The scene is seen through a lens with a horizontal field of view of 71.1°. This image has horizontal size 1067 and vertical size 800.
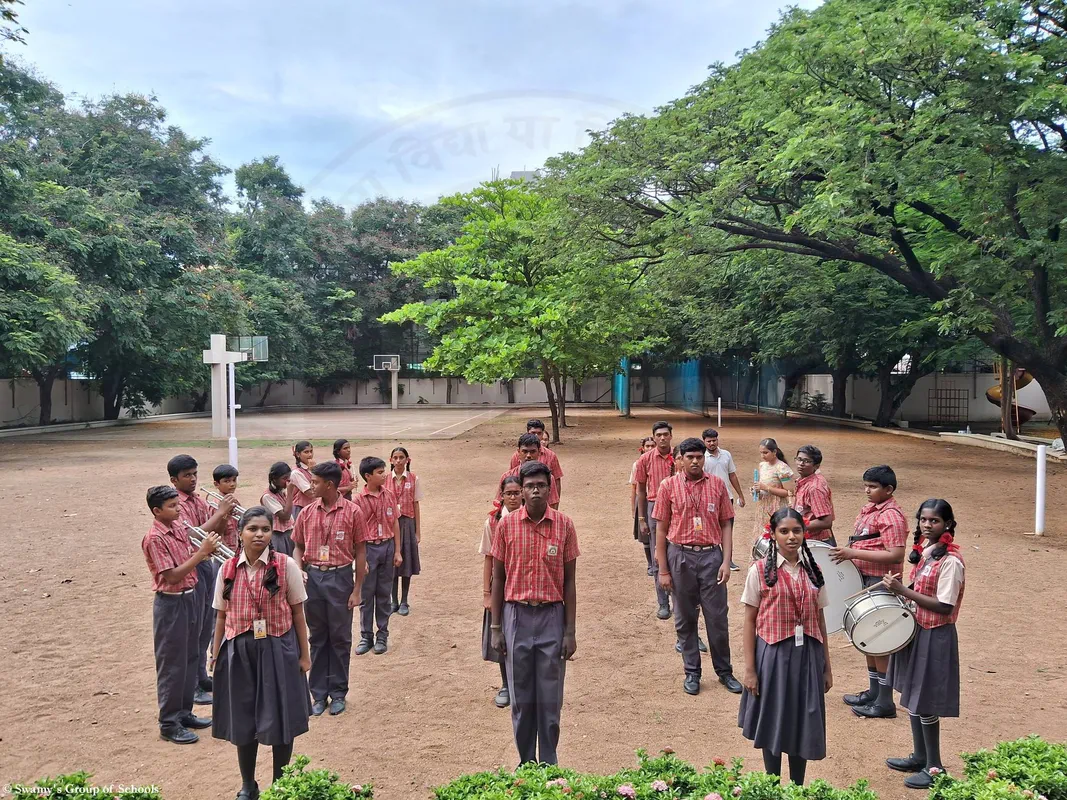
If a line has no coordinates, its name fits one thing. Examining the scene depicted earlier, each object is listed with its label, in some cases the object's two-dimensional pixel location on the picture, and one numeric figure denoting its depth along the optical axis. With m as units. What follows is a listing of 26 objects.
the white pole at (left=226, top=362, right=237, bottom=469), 14.76
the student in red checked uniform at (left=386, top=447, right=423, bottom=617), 6.64
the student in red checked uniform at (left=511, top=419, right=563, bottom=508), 7.58
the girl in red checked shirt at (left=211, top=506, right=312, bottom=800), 3.55
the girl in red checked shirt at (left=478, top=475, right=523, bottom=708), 4.06
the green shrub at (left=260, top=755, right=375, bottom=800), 2.78
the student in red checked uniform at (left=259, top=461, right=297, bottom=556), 5.76
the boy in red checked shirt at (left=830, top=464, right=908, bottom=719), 4.45
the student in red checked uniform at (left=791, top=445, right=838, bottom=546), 5.65
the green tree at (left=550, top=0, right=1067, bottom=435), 10.98
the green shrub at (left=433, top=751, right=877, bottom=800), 2.82
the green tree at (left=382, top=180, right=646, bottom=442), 19.25
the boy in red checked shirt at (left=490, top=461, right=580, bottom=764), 3.70
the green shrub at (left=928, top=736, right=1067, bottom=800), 2.78
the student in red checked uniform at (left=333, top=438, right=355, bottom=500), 6.54
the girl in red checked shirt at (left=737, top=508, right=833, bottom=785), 3.38
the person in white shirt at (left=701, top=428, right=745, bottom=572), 7.05
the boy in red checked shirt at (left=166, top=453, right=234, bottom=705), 4.61
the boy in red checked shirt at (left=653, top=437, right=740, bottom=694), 5.06
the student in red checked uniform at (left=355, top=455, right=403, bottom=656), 5.72
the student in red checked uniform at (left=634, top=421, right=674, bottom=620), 6.89
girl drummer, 3.74
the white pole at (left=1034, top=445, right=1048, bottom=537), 9.54
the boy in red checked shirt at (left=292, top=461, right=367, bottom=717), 4.75
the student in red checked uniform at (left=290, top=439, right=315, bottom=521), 6.21
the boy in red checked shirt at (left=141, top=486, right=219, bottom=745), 4.26
